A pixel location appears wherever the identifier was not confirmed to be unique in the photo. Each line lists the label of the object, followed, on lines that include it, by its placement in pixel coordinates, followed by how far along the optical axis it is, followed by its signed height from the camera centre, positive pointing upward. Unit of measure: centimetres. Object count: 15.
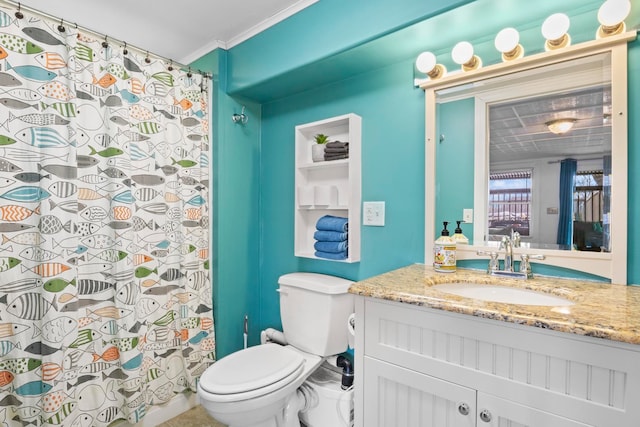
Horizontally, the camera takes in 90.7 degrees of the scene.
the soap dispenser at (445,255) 139 -19
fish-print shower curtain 137 -9
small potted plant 189 +38
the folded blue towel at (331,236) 176 -14
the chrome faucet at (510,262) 129 -21
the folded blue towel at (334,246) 176 -20
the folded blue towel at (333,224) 176 -7
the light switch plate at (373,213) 174 -1
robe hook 214 +64
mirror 118 +24
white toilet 134 -74
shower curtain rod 134 +87
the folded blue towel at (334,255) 176 -25
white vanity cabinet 79 -47
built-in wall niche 176 +17
